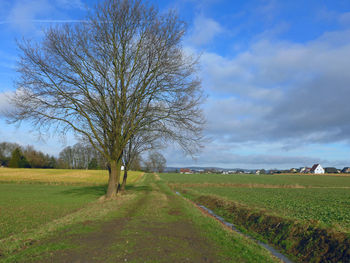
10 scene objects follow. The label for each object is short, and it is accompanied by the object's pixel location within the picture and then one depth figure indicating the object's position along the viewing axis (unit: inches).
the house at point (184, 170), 7192.9
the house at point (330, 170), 6310.5
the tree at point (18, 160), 3646.7
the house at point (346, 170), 6717.5
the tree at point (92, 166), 4880.4
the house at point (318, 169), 6412.4
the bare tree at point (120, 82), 753.0
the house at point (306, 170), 7111.2
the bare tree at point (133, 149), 1225.5
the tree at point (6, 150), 4300.0
